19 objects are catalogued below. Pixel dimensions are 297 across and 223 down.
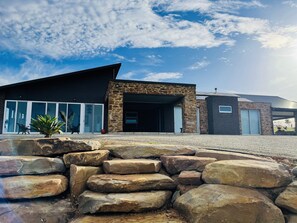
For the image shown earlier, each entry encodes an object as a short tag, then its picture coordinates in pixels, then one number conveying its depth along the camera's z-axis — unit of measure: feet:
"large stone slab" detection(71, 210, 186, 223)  8.11
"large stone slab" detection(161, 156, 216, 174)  10.94
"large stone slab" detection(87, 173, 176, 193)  9.48
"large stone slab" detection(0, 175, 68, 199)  9.27
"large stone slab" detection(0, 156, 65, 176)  10.40
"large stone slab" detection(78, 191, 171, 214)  8.57
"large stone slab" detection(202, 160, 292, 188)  9.16
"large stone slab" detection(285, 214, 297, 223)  8.25
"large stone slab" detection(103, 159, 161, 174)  10.66
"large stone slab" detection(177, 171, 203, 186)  10.14
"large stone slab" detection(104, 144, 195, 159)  12.42
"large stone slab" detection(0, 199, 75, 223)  8.33
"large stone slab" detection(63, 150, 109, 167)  11.26
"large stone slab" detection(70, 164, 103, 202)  10.16
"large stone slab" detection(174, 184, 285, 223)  7.89
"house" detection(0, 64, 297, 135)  39.91
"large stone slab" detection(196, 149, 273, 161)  11.46
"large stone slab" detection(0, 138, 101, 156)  11.82
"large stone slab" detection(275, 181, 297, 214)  8.39
